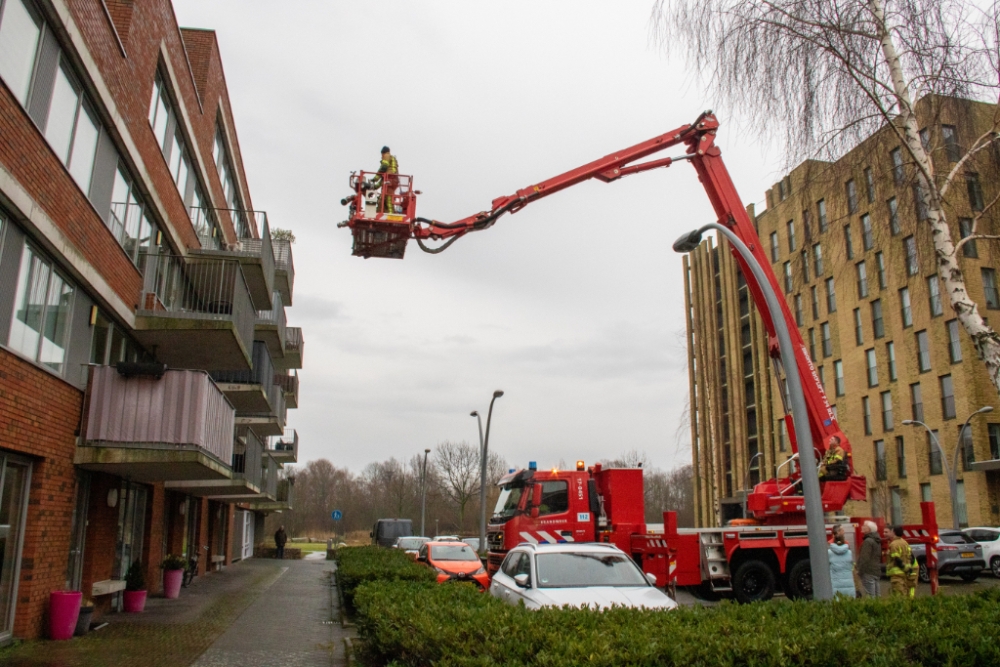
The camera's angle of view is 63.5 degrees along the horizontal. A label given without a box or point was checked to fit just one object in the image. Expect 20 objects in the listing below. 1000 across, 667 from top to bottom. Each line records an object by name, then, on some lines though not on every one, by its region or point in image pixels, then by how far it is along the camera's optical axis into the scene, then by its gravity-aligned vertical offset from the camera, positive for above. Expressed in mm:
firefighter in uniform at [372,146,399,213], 13320 +5309
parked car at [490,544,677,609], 9141 -875
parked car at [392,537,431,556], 30906 -1419
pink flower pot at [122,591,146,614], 14766 -1720
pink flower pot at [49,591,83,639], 10930 -1417
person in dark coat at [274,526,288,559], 41500 -1677
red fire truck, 13531 +230
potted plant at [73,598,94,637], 11539 -1595
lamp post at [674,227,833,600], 8594 +393
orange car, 19581 -1324
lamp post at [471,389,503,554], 27792 +1209
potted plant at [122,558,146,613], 14789 -1506
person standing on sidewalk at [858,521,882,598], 12500 -834
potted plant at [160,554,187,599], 17453 -1480
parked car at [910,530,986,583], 21516 -1425
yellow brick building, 11484 +5155
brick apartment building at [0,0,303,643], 9797 +3103
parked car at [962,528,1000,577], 23391 -1141
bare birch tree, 10359 +5812
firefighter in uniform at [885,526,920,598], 12555 -931
